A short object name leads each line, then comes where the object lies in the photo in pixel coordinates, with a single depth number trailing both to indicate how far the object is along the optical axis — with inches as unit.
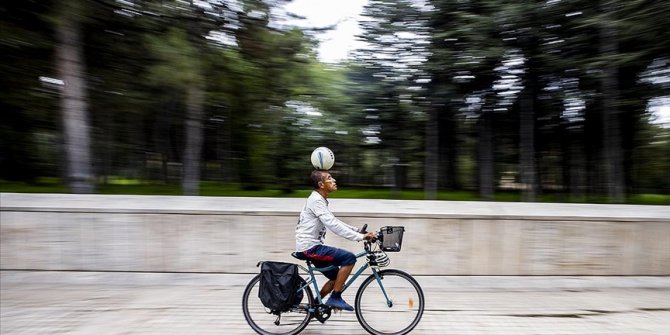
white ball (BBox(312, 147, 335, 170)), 168.1
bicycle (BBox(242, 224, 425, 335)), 171.6
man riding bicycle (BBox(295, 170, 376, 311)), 166.4
